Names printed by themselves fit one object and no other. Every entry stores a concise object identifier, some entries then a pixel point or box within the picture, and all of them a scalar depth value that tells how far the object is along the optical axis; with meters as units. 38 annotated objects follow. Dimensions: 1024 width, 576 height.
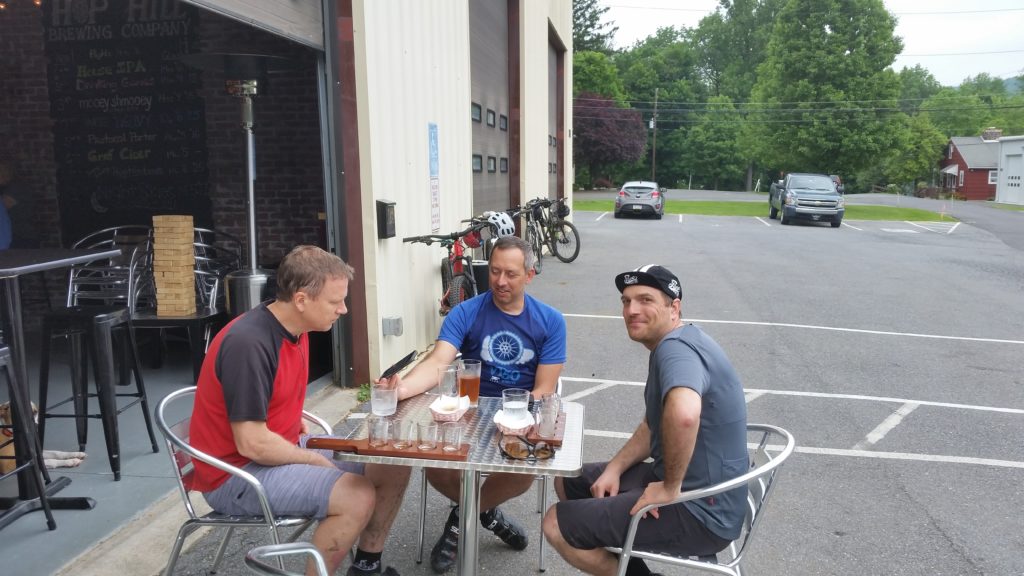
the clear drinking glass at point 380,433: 2.45
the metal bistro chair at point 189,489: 2.41
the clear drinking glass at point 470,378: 2.94
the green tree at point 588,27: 58.00
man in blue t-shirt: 3.38
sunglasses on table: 2.39
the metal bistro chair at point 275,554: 2.24
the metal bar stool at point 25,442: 3.31
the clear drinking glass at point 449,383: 2.89
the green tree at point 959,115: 81.81
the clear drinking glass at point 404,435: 2.44
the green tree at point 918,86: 86.19
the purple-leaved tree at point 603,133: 51.16
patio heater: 5.15
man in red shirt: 2.49
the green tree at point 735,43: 70.25
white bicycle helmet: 8.26
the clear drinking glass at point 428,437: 2.42
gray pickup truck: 23.86
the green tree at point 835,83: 36.25
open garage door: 3.94
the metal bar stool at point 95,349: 3.91
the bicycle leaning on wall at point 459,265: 7.22
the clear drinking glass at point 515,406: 2.63
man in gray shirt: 2.35
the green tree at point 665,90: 67.56
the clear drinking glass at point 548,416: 2.53
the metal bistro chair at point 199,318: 5.61
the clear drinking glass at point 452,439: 2.42
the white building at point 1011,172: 47.66
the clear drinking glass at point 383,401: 2.74
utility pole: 62.41
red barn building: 58.22
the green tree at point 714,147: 65.69
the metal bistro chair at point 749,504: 2.33
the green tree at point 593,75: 54.03
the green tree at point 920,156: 69.38
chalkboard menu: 7.59
